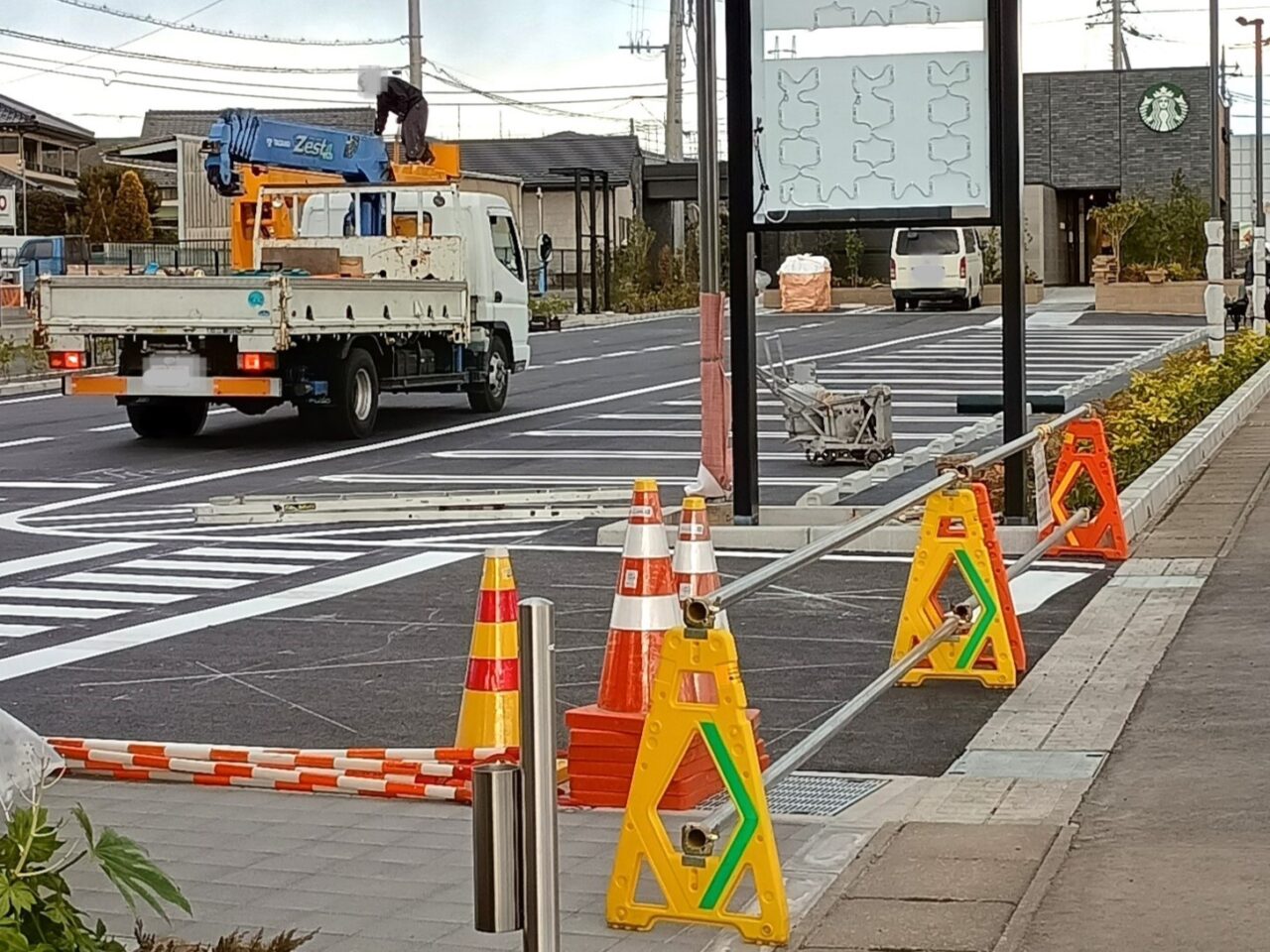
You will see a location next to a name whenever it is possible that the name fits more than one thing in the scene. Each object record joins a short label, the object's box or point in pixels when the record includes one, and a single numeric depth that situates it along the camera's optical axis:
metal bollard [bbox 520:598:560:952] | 3.75
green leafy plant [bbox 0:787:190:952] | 4.18
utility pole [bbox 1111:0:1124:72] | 80.25
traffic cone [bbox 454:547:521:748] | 6.94
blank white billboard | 13.24
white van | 53.00
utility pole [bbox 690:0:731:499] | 14.54
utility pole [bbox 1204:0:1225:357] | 25.20
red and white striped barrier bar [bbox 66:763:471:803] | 6.96
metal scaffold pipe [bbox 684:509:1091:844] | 5.50
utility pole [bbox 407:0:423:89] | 50.27
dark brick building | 65.00
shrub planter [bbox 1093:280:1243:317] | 50.47
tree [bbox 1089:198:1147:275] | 53.44
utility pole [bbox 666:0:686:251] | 67.00
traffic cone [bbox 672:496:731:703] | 6.72
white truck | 20.95
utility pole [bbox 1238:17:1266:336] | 32.31
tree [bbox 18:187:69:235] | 74.12
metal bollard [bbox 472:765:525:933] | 3.67
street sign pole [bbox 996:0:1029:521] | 13.01
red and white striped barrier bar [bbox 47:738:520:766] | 7.02
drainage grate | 6.81
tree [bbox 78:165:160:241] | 68.62
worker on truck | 27.30
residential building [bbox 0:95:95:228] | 78.75
